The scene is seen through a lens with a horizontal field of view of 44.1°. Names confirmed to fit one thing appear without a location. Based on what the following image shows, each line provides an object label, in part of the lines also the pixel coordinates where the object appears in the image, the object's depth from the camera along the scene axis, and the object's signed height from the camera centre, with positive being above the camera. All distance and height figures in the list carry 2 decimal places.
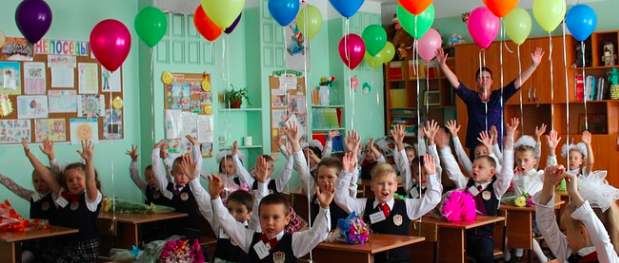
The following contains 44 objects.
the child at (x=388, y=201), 5.10 -0.50
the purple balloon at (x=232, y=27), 7.27 +1.00
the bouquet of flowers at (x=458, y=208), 5.46 -0.59
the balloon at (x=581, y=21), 7.37 +1.01
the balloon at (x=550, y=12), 6.81 +1.01
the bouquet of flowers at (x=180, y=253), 4.21 -0.67
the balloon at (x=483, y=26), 7.23 +0.96
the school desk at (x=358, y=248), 4.39 -0.70
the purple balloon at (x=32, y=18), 5.83 +0.89
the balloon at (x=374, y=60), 9.24 +0.83
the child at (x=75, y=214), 5.57 -0.59
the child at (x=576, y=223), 3.51 -0.47
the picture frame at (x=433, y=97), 10.33 +0.40
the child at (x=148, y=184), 6.54 -0.46
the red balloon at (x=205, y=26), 7.02 +0.97
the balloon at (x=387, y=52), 9.32 +0.93
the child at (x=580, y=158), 6.71 -0.32
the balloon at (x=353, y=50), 8.26 +0.86
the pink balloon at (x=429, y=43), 7.94 +0.87
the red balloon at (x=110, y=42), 5.89 +0.70
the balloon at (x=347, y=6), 6.29 +1.02
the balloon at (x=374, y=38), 8.48 +1.00
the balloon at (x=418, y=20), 7.18 +1.02
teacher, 7.42 +0.24
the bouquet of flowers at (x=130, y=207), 6.17 -0.61
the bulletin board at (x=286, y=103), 9.39 +0.33
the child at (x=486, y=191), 5.66 -0.51
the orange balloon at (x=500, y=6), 5.93 +0.94
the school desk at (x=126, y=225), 5.88 -0.73
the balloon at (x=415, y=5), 5.60 +0.91
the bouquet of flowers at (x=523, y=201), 6.07 -0.60
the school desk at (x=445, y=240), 5.25 -0.80
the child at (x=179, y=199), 6.20 -0.56
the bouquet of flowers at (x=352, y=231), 4.54 -0.61
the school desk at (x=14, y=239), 4.95 -0.67
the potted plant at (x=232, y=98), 8.96 +0.39
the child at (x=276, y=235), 4.15 -0.59
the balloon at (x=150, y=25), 6.77 +0.96
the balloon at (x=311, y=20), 8.09 +1.17
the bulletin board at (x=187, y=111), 8.34 +0.23
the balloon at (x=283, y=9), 6.75 +1.07
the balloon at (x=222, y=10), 5.64 +0.90
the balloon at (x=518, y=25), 7.48 +0.99
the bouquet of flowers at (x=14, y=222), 5.25 -0.61
